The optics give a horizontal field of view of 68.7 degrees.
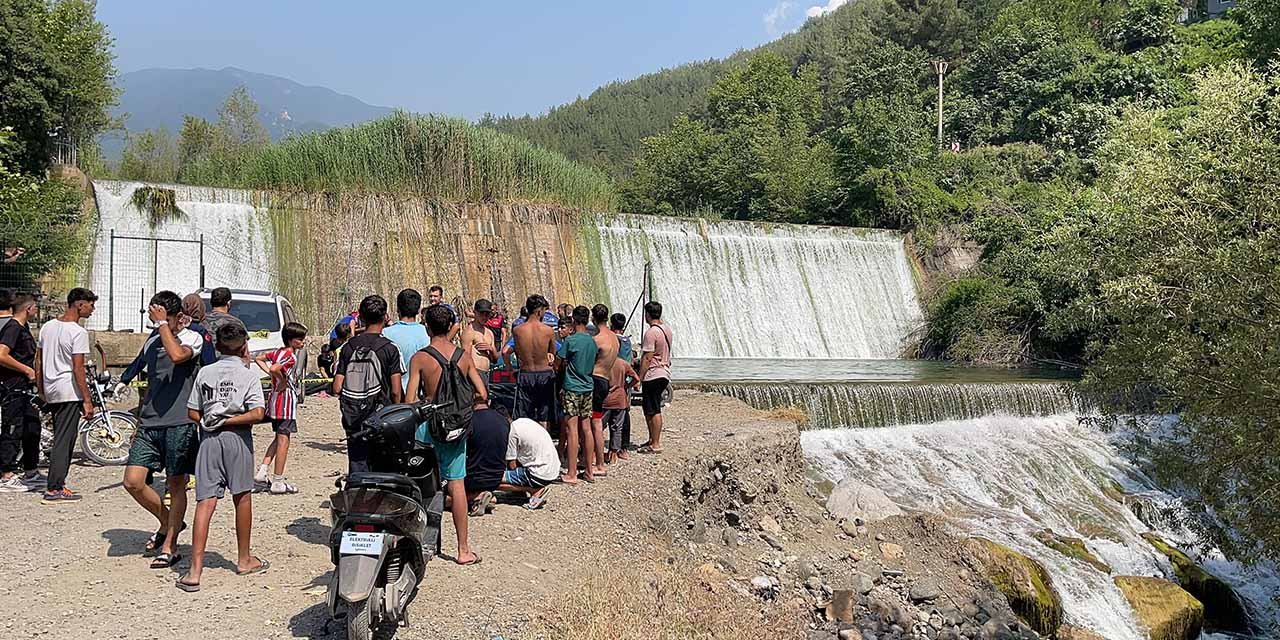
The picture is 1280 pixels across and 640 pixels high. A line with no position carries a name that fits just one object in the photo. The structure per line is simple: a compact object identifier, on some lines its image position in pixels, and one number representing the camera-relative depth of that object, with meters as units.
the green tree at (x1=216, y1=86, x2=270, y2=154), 48.66
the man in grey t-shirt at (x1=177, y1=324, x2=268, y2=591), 5.42
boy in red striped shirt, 7.77
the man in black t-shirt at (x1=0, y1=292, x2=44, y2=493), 7.45
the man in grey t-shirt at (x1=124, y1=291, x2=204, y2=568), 5.71
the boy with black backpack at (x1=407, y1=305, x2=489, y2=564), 5.99
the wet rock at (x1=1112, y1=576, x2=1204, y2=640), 10.02
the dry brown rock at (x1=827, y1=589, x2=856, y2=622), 8.20
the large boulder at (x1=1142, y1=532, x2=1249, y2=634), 10.88
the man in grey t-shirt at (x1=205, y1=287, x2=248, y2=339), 7.63
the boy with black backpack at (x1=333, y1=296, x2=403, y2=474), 6.18
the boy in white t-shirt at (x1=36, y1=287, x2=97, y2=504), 7.31
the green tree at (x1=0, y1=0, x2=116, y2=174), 19.78
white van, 11.91
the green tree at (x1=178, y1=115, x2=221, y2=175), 46.28
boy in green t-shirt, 8.11
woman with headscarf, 6.81
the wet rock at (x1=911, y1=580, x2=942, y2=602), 9.05
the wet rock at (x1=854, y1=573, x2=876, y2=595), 8.77
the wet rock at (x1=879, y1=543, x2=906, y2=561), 10.02
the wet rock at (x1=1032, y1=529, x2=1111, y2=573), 10.95
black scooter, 4.55
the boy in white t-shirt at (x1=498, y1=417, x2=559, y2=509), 7.56
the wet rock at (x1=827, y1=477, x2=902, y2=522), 11.17
